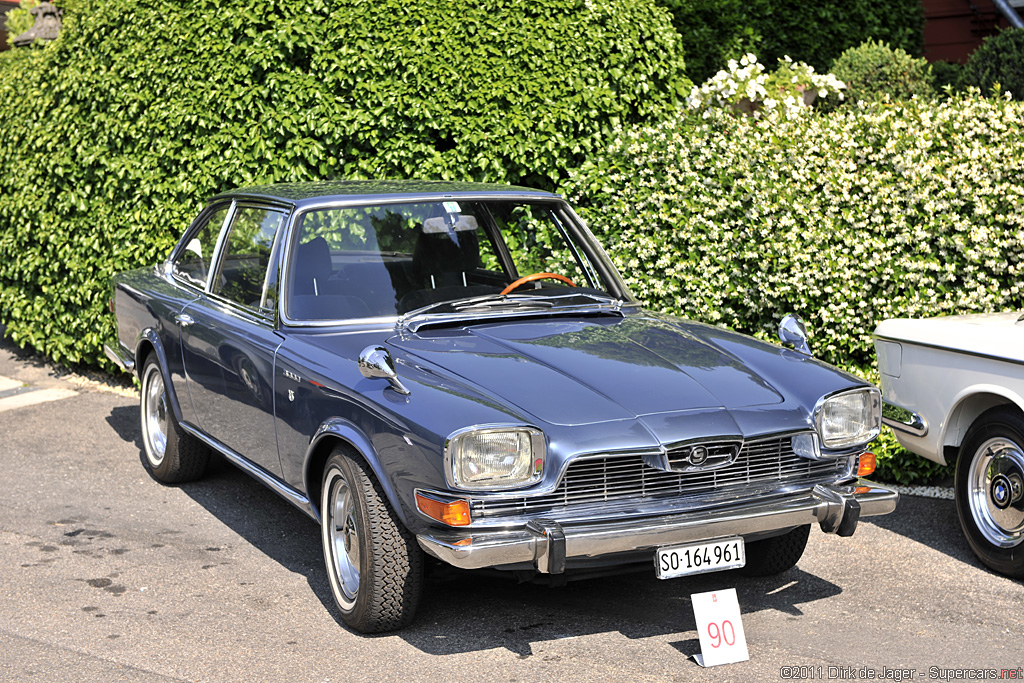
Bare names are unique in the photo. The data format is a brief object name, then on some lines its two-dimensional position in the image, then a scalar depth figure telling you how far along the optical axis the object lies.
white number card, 4.08
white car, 4.91
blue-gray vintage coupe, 3.90
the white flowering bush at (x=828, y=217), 6.57
